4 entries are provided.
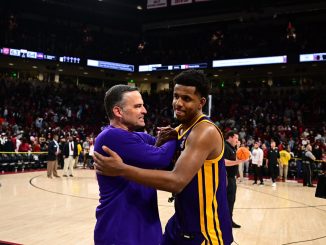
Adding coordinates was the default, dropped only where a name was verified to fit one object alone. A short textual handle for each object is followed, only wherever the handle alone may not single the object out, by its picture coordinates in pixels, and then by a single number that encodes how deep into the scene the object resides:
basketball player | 2.05
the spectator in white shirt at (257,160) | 15.09
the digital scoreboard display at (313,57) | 22.82
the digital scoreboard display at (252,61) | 24.24
